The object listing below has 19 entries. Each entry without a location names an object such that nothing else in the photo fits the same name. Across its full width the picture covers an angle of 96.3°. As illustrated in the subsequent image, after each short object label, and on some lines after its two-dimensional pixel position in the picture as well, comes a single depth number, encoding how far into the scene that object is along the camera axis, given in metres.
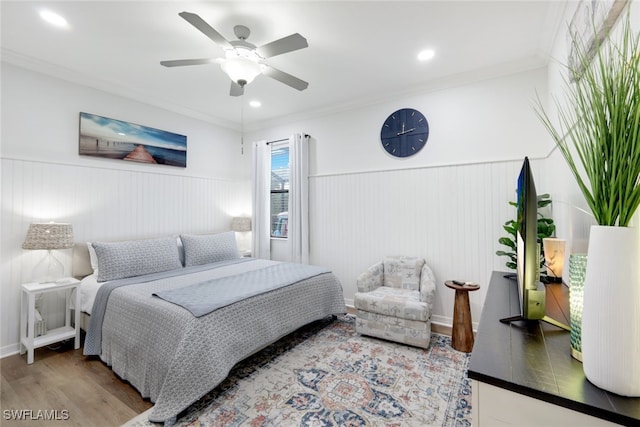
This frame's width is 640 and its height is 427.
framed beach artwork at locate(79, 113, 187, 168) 3.11
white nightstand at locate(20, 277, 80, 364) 2.41
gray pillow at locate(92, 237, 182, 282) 2.76
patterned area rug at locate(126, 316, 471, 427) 1.77
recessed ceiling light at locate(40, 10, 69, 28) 2.09
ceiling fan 1.98
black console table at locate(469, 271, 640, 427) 0.68
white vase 0.69
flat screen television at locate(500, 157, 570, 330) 1.10
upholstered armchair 2.62
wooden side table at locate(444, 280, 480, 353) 2.60
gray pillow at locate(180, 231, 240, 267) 3.53
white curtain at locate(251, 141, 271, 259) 4.49
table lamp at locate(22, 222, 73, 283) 2.49
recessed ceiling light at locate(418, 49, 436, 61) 2.60
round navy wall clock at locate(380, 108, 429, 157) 3.31
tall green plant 0.70
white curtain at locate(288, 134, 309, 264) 4.05
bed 1.81
